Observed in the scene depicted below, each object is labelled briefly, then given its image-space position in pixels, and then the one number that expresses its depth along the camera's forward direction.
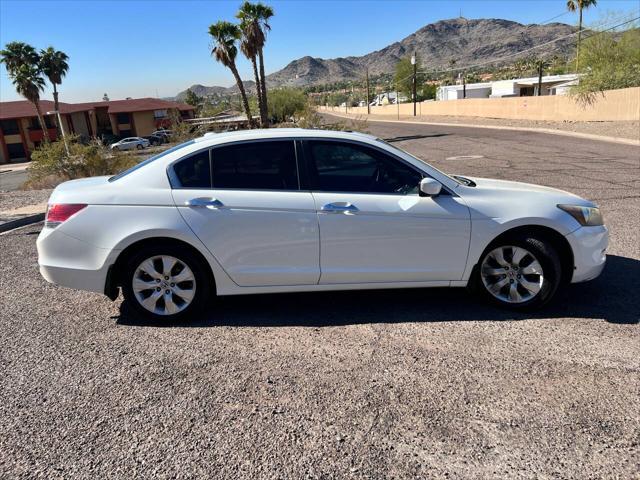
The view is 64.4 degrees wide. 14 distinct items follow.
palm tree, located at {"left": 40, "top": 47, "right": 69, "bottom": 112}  54.12
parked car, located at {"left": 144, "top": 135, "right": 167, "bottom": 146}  55.24
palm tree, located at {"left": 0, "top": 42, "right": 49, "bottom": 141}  51.03
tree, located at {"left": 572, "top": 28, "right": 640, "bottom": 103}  32.19
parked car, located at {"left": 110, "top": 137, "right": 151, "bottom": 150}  47.31
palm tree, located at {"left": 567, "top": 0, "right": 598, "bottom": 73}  65.94
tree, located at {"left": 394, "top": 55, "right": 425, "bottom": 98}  99.89
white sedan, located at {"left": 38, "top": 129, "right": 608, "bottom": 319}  4.27
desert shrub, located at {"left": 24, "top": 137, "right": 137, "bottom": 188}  15.33
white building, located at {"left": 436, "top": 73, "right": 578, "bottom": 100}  72.50
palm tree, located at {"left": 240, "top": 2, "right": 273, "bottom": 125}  31.52
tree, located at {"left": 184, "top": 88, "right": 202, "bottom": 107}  99.62
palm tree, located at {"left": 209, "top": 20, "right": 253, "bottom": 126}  32.50
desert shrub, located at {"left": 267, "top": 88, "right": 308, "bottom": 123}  44.16
